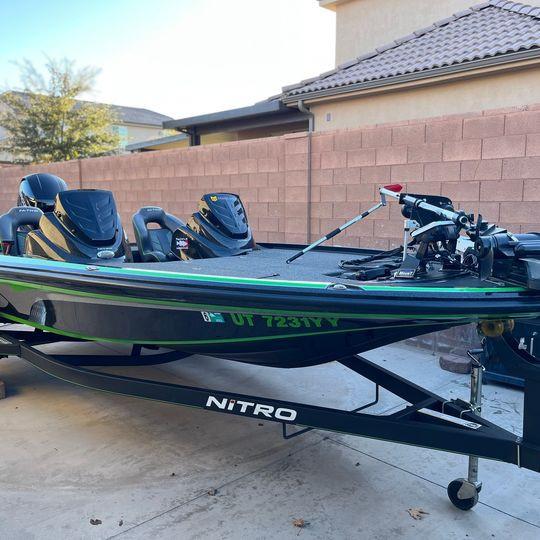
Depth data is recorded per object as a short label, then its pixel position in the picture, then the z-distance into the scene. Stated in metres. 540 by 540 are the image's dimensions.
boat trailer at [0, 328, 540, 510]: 2.07
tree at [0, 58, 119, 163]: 17.42
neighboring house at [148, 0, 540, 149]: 6.71
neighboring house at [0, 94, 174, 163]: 28.08
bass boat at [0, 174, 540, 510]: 2.08
